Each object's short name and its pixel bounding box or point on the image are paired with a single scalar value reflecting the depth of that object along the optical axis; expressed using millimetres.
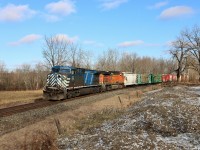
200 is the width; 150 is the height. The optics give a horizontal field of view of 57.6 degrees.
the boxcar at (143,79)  41502
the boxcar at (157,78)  47478
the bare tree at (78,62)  52169
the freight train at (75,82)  17932
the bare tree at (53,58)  44820
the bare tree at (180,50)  49357
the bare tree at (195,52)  49800
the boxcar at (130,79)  35348
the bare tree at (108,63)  68341
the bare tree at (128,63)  76837
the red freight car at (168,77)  52616
